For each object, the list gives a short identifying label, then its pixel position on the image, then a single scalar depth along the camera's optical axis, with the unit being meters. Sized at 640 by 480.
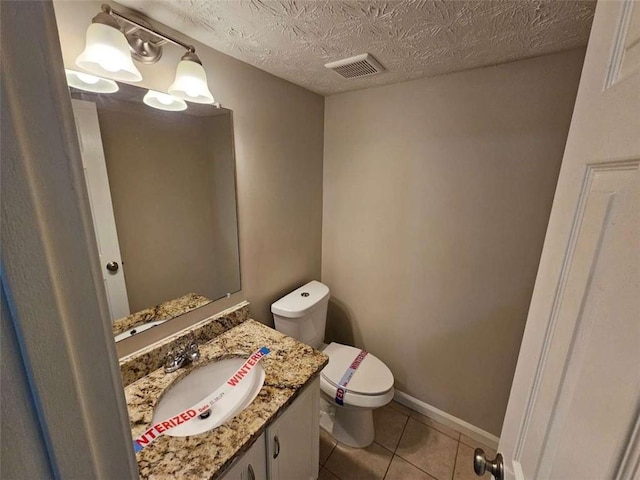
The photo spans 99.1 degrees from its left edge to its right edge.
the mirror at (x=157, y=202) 0.94
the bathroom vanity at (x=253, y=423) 0.77
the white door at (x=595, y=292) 0.30
